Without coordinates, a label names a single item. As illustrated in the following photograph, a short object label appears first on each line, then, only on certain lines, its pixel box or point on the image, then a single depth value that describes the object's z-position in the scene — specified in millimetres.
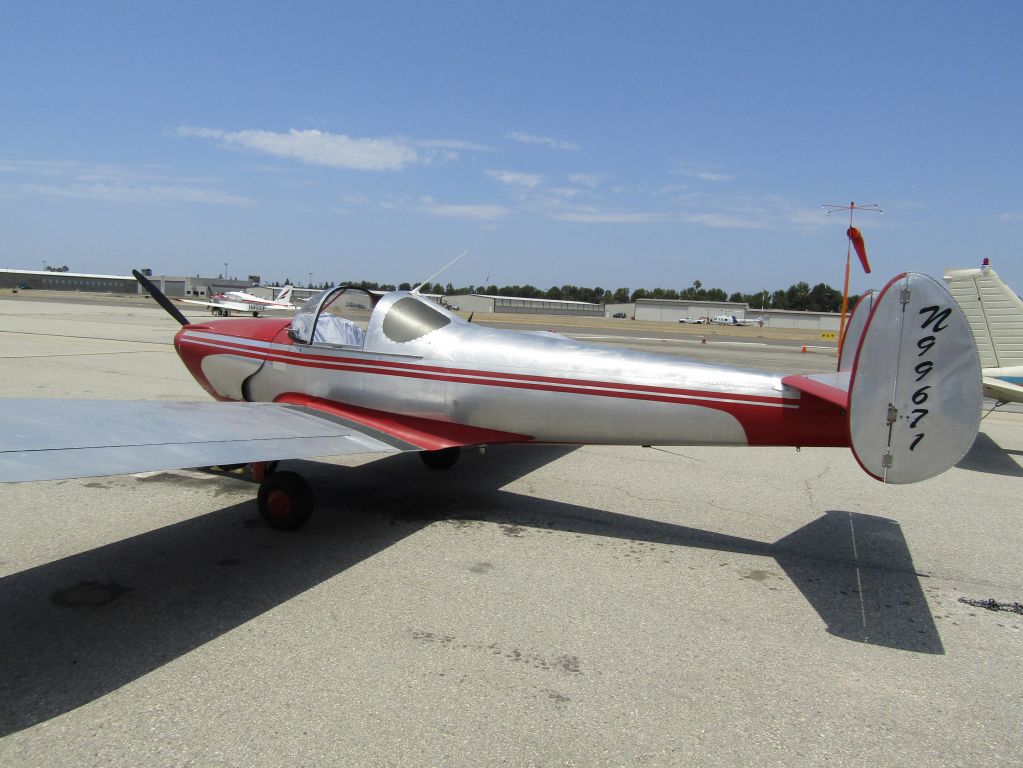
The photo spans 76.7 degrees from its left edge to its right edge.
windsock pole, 7418
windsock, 7512
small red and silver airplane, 3857
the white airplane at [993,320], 9594
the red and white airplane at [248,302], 43531
